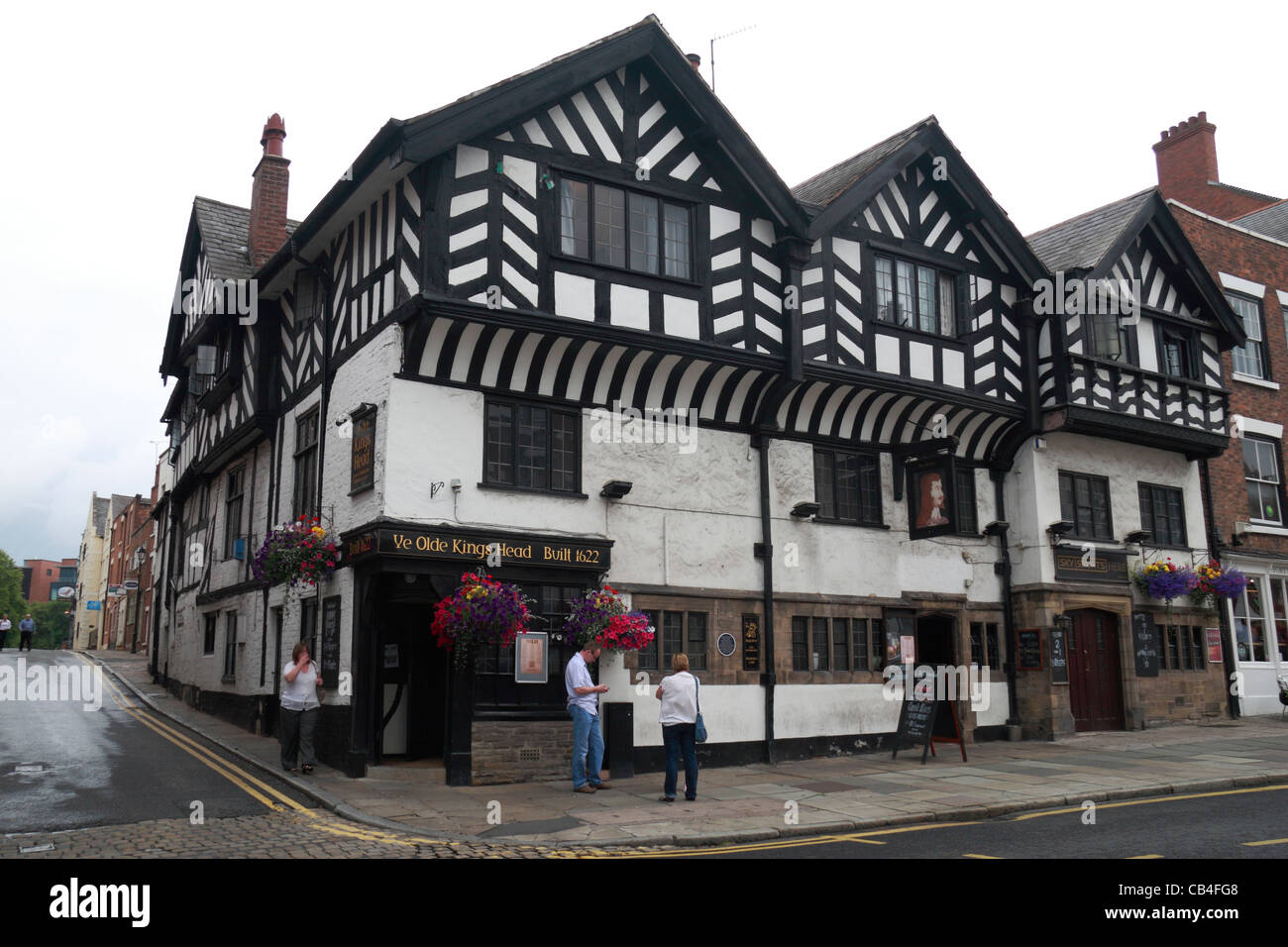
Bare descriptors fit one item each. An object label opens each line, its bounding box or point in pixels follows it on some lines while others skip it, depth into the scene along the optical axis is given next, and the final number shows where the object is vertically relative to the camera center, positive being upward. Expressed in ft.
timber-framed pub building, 46.09 +12.33
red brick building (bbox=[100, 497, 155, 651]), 158.10 +13.85
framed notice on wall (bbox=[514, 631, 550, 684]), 45.42 -0.44
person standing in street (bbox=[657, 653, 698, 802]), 39.99 -2.82
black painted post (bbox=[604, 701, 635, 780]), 47.16 -4.15
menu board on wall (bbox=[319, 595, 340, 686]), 48.75 +0.41
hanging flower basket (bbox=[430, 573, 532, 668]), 42.91 +1.34
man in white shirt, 42.29 -2.77
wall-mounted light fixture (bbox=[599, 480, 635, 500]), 49.11 +7.45
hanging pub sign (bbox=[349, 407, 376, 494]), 46.19 +8.83
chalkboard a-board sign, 51.21 -3.87
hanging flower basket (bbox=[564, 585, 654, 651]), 45.93 +0.99
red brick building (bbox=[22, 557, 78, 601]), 437.58 +31.97
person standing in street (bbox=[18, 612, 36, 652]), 136.77 +3.23
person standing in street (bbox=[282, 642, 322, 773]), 45.91 -2.67
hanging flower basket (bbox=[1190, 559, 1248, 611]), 69.21 +3.85
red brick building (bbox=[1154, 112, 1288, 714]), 73.72 +13.65
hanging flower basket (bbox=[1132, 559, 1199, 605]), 66.39 +3.92
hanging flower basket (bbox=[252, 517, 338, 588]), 48.44 +4.44
